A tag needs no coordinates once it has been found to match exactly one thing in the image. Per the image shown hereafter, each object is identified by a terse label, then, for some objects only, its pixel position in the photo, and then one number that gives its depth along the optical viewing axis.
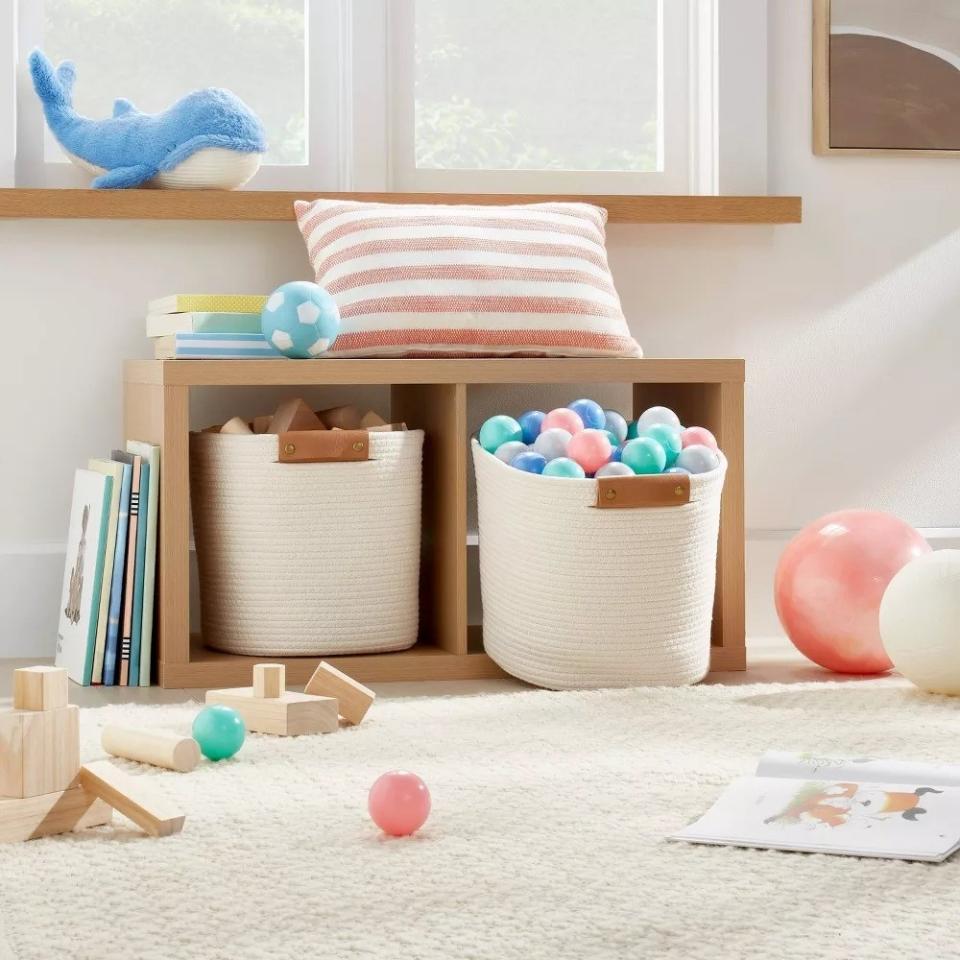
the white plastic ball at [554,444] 4.00
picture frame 5.15
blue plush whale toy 4.66
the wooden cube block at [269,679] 3.37
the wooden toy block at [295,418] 4.18
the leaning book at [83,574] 4.15
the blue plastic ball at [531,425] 4.17
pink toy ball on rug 2.52
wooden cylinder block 2.98
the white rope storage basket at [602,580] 3.89
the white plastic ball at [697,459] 4.00
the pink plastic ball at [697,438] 4.10
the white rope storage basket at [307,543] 4.07
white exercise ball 3.73
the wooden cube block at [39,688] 2.50
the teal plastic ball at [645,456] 3.93
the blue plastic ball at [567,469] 3.89
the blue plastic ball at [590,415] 4.17
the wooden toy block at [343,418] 4.36
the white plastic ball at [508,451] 4.06
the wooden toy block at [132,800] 2.54
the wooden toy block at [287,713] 3.31
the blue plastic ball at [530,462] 3.97
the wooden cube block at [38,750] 2.48
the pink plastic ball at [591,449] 3.93
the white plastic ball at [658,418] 4.13
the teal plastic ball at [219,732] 3.06
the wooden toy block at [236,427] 4.21
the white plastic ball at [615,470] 3.87
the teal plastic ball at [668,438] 4.03
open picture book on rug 2.44
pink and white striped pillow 4.34
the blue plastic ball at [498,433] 4.11
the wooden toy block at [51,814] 2.51
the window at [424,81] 4.97
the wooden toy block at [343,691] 3.45
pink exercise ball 4.11
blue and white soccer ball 4.01
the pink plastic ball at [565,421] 4.06
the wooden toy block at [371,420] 4.33
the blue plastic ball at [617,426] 4.21
